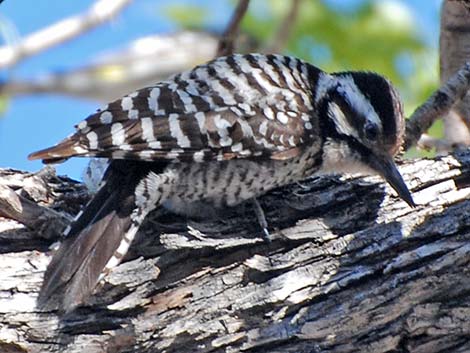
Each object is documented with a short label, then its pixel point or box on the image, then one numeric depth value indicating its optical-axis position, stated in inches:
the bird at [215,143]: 289.9
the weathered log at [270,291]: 283.6
